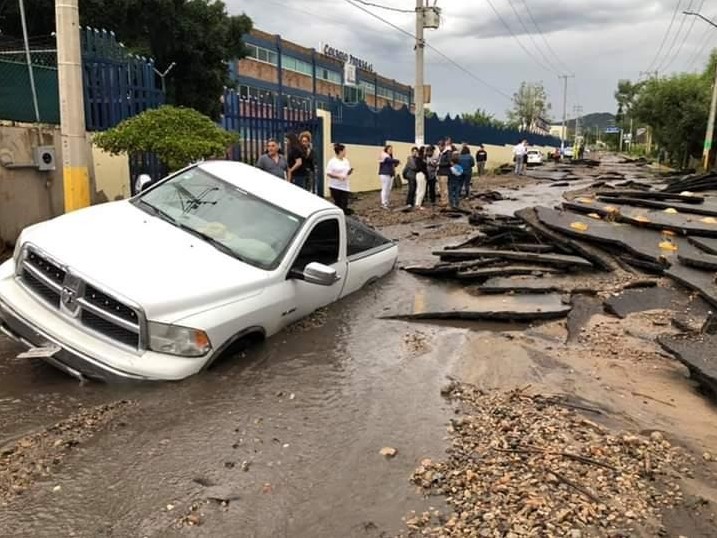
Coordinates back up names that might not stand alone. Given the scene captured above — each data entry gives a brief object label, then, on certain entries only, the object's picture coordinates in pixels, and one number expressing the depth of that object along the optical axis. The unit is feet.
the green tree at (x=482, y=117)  261.75
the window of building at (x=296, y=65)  170.91
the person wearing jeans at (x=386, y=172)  53.36
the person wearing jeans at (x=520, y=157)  111.55
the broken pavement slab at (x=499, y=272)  27.58
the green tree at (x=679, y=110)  139.54
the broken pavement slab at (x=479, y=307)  22.39
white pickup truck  14.61
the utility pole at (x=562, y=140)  251.17
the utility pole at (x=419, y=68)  71.67
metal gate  47.65
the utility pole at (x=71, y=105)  24.34
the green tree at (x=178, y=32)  73.44
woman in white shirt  43.45
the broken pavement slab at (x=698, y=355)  15.15
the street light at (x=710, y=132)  118.92
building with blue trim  156.25
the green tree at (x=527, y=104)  353.51
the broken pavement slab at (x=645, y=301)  22.90
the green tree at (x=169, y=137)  31.68
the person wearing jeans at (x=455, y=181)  52.21
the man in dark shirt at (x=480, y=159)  103.46
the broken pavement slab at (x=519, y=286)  25.39
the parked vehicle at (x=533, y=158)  159.63
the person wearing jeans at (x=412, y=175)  53.63
